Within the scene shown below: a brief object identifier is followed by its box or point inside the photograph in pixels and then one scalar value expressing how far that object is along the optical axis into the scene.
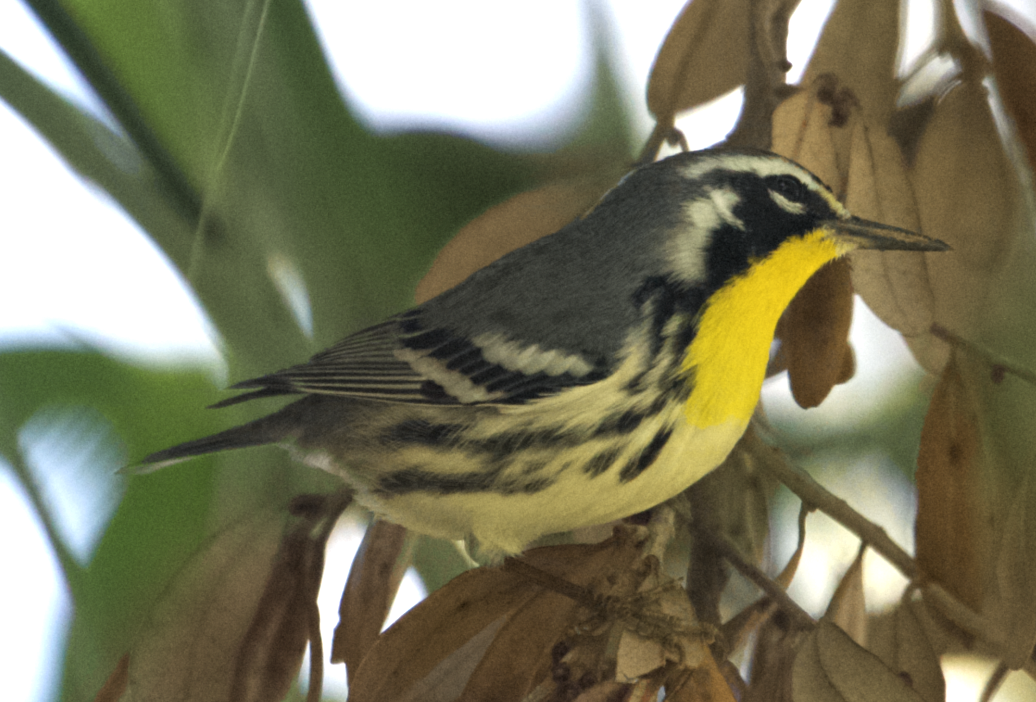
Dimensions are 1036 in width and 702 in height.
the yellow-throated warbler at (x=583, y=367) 2.02
